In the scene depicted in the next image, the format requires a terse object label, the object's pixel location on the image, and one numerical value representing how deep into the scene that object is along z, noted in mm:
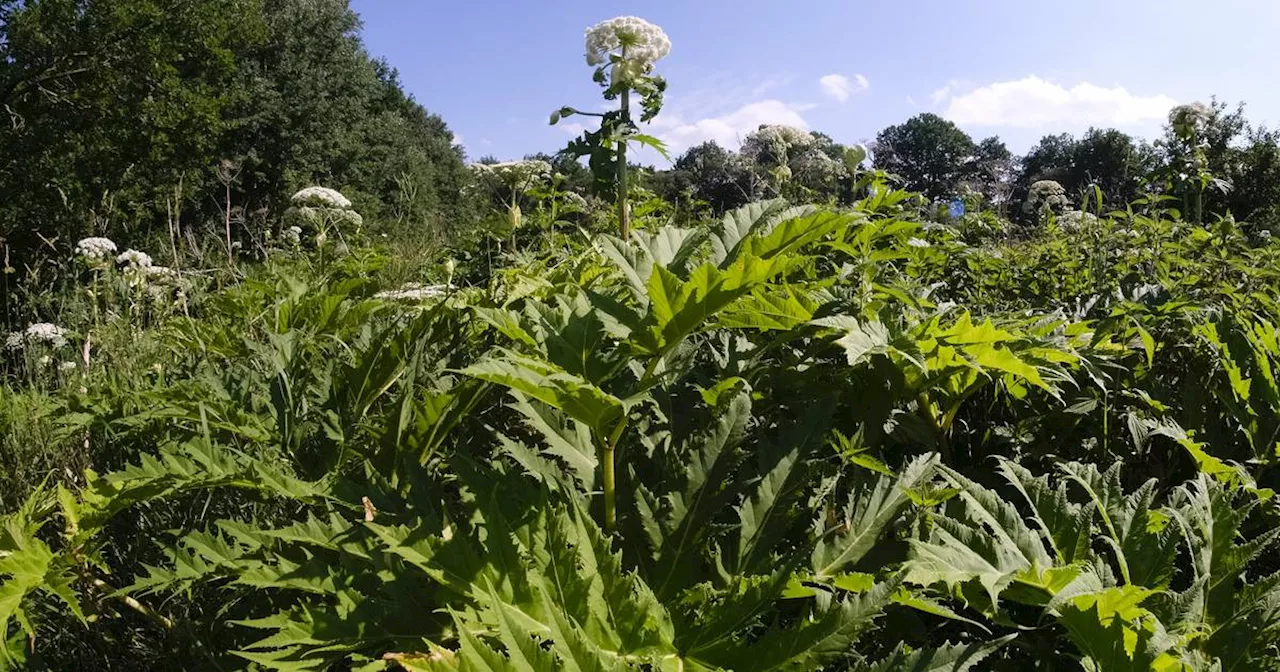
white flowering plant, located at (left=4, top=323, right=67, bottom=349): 4066
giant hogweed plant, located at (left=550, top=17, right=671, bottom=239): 2330
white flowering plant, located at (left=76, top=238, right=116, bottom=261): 4672
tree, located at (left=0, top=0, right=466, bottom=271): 16422
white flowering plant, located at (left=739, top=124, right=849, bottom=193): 5414
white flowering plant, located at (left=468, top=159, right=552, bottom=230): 4703
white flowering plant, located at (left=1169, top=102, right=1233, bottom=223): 3602
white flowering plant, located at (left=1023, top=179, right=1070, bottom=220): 5472
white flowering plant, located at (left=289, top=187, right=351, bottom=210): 7075
